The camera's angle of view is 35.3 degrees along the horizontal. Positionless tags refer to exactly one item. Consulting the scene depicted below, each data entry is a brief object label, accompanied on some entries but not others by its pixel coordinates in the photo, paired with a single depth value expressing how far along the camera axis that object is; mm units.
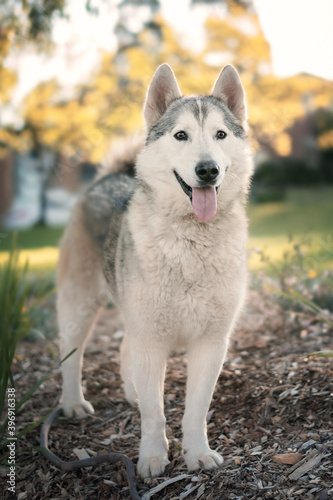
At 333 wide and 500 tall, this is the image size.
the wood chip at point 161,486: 2580
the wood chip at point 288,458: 2633
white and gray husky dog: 2688
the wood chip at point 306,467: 2520
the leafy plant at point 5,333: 2832
